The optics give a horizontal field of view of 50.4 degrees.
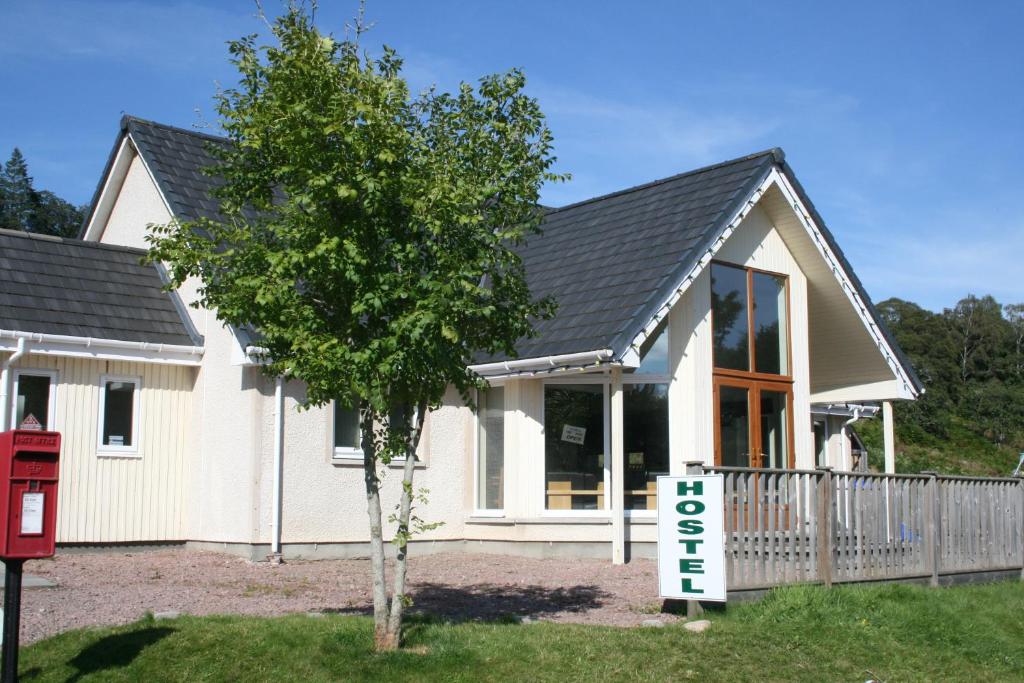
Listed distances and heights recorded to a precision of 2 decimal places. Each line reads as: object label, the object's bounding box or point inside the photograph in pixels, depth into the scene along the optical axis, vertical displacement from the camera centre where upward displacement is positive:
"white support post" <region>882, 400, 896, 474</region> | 19.23 +0.43
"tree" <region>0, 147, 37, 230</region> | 47.22 +11.26
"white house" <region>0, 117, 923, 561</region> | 15.77 +0.98
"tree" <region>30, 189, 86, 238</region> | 48.03 +10.56
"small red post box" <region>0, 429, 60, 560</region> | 7.89 -0.29
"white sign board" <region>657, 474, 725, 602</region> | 10.54 -0.81
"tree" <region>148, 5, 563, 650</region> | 8.58 +1.84
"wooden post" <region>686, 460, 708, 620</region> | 10.56 -0.18
